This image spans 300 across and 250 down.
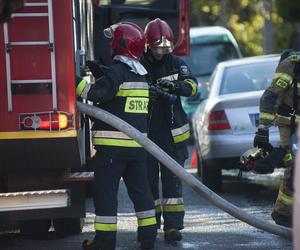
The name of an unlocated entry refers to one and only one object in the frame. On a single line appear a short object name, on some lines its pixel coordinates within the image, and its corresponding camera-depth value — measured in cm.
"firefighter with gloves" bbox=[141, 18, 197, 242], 1599
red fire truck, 1309
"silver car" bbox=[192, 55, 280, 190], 2091
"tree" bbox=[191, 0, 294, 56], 6481
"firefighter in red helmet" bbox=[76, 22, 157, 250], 1448
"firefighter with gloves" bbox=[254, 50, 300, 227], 1537
